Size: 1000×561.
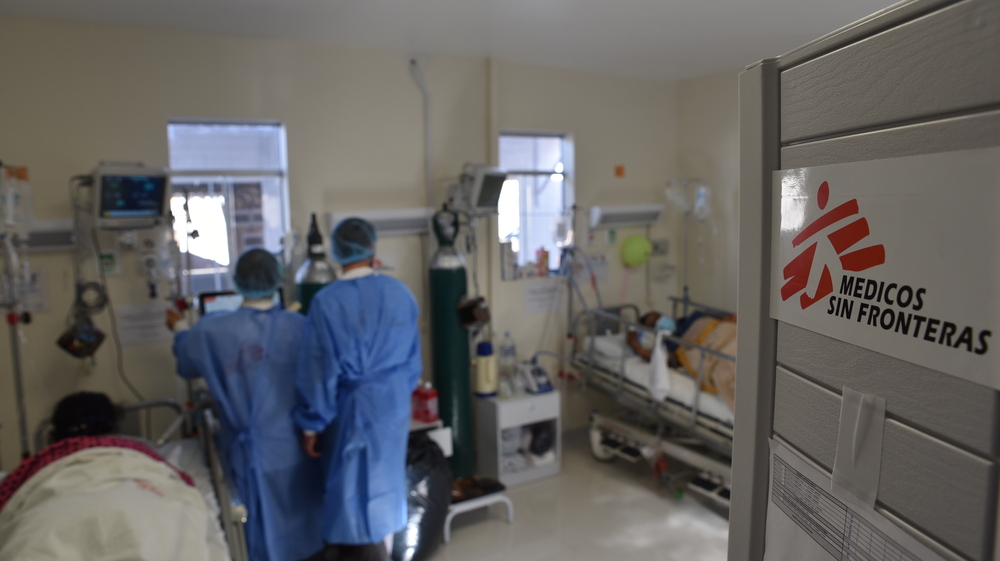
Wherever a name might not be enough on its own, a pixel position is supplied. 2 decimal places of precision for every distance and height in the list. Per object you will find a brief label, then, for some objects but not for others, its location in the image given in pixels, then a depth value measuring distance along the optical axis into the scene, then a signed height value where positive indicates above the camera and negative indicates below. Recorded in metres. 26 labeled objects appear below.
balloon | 5.08 -0.16
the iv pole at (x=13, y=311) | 2.98 -0.34
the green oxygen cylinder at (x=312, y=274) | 3.63 -0.22
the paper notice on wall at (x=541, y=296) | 4.79 -0.49
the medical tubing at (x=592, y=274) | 4.95 -0.34
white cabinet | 4.20 -1.46
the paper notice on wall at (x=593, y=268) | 5.00 -0.30
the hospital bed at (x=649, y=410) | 3.61 -1.13
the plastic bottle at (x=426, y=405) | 3.75 -1.04
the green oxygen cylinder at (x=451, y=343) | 4.08 -0.73
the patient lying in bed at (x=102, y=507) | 1.73 -0.84
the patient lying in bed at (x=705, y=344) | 3.58 -0.78
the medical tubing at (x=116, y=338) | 3.39 -0.54
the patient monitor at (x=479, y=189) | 4.00 +0.30
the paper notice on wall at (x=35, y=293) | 3.25 -0.27
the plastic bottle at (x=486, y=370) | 4.25 -0.95
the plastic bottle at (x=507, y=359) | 4.60 -0.94
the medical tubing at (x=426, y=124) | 4.14 +0.77
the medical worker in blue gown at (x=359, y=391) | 2.92 -0.75
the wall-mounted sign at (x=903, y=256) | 0.52 -0.03
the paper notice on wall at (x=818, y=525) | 0.63 -0.34
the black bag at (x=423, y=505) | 3.27 -1.47
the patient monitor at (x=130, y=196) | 3.13 +0.24
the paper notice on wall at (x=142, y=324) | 3.48 -0.47
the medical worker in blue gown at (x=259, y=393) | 2.96 -0.75
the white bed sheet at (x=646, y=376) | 3.58 -0.96
